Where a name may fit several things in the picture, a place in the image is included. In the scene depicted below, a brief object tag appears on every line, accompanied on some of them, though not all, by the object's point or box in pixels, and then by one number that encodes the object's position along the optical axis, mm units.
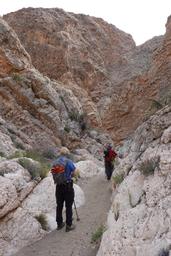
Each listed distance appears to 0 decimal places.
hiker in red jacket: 8772
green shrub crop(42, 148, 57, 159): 13086
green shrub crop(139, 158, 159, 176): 4181
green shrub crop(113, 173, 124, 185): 5607
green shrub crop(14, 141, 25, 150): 11589
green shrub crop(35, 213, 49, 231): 5425
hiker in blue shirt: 5061
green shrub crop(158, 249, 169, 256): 3058
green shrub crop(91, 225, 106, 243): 4687
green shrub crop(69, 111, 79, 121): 16193
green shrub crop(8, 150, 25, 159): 7882
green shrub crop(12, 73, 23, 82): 14689
